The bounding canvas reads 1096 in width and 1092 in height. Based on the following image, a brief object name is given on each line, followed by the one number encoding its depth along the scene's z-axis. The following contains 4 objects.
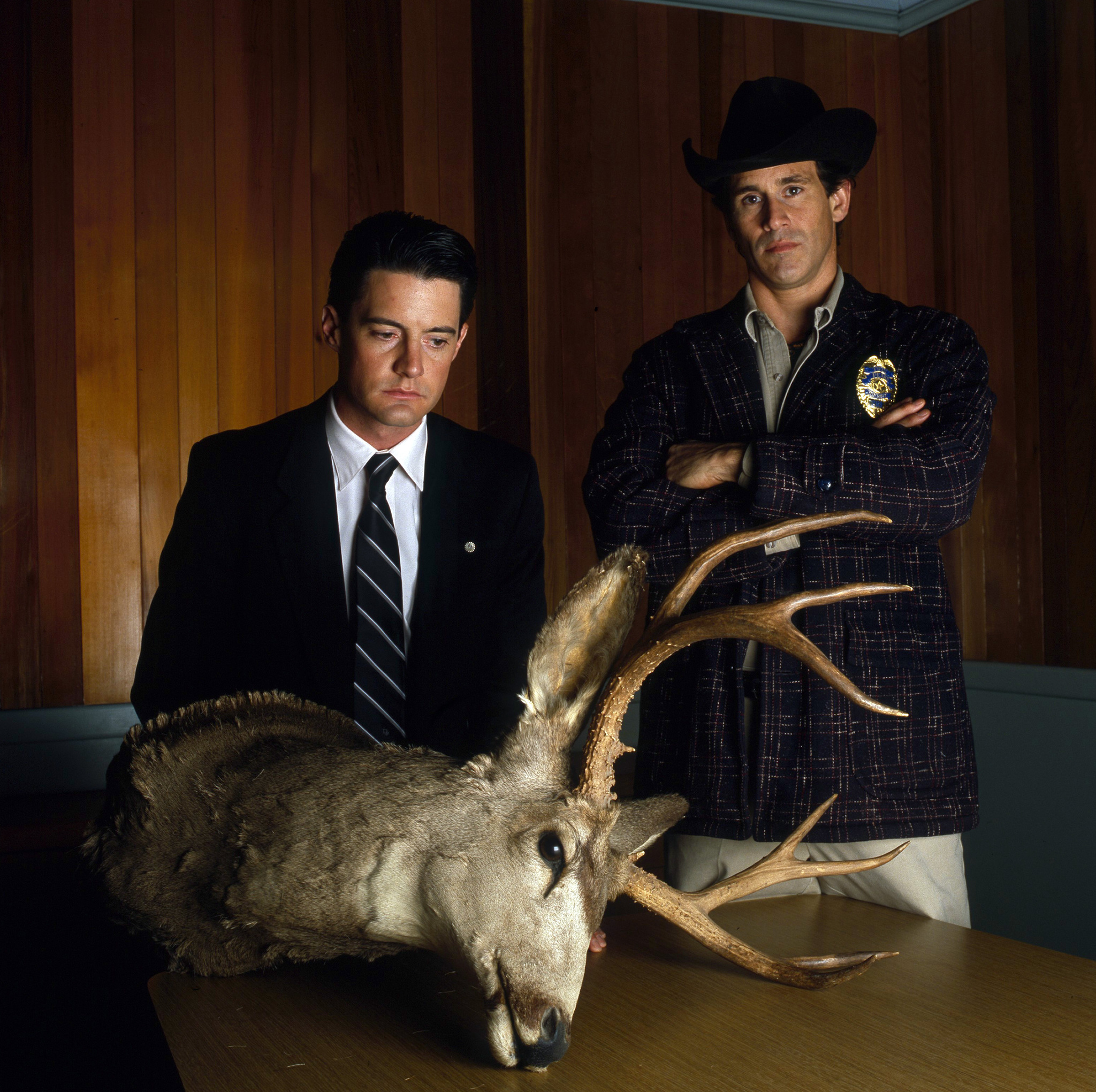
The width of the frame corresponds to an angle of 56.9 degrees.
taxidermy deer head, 0.96
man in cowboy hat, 1.56
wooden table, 0.96
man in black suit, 1.45
